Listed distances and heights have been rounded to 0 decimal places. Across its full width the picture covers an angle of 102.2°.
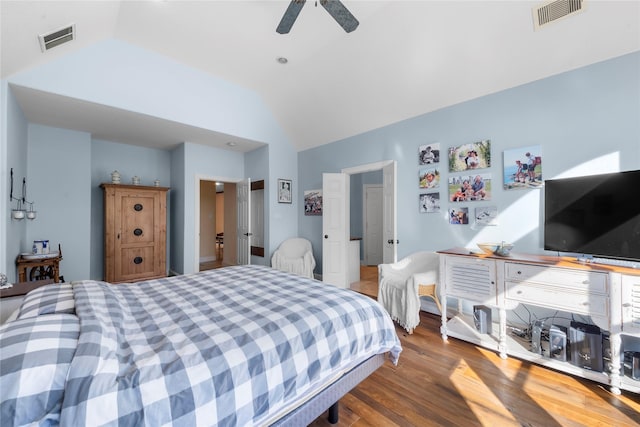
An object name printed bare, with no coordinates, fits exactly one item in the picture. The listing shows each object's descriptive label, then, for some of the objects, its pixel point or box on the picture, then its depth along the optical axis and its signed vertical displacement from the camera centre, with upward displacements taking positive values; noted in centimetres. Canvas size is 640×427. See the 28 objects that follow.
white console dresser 181 -65
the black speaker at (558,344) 210 -107
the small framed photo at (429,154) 336 +80
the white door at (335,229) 445 -24
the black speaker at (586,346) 197 -104
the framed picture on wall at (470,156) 296 +69
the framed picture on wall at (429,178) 336 +48
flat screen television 195 -2
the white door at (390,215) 371 -1
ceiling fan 206 +169
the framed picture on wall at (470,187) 295 +31
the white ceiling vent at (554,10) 210 +170
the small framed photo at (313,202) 498 +26
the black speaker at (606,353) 198 -110
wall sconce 269 +17
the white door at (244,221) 497 -10
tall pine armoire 430 -27
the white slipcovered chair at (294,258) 466 -80
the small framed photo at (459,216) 310 -3
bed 80 -56
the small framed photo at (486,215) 288 -2
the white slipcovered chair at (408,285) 278 -81
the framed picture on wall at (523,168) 262 +48
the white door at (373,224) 657 -24
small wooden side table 310 -67
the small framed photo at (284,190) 520 +51
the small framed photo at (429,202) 335 +16
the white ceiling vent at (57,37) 236 +171
